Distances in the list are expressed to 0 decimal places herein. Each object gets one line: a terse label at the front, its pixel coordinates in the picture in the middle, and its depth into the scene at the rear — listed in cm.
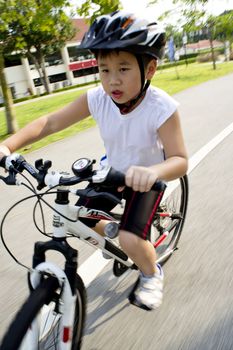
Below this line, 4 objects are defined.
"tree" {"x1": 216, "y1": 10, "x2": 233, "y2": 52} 1255
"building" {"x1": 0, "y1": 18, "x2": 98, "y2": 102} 4772
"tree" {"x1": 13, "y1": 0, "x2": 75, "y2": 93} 779
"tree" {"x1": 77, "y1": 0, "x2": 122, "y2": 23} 674
